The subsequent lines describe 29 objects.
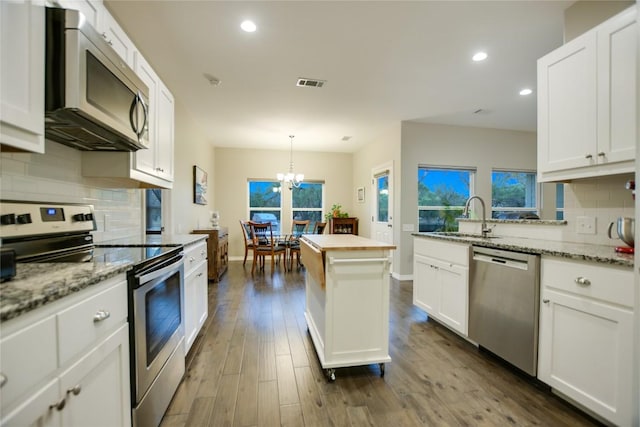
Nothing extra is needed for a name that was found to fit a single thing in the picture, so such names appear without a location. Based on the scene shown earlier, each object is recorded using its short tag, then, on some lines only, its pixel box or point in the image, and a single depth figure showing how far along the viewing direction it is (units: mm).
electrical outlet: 1962
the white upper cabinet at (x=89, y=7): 1249
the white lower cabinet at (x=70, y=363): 665
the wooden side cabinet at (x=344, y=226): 6492
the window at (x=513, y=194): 5148
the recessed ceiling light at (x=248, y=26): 2199
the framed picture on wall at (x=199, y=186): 4500
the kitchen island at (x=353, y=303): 1854
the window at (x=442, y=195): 4941
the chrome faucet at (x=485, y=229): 2631
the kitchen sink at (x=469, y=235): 2545
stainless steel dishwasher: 1758
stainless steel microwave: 1118
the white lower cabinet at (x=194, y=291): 2061
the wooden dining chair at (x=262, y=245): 5168
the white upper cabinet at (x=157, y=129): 1952
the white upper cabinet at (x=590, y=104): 1584
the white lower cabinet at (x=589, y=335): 1326
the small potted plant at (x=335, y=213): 6742
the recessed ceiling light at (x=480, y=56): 2704
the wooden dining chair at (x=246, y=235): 5457
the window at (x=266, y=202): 6734
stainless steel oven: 1216
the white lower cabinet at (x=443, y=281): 2312
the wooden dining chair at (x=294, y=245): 5427
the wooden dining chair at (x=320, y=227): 5580
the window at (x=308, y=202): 6918
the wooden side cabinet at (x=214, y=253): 4223
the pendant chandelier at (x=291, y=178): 5630
